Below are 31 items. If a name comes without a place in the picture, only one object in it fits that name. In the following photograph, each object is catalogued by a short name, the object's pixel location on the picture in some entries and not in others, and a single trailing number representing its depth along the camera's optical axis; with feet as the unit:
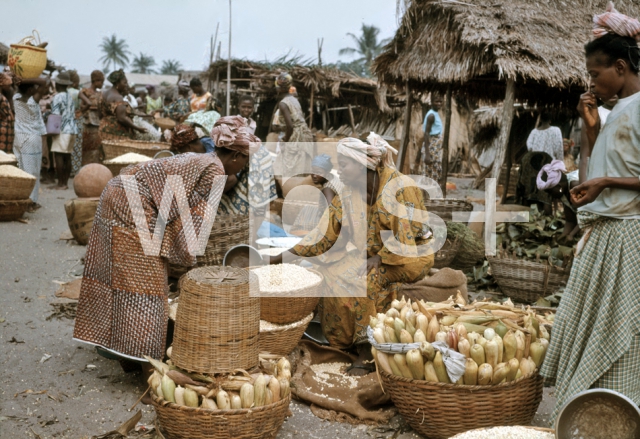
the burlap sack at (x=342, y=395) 10.36
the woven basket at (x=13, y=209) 24.25
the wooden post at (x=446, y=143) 31.19
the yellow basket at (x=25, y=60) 25.77
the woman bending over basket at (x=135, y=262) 10.44
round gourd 21.79
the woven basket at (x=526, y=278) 16.35
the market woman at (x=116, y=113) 27.12
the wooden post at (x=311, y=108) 47.16
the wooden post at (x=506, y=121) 24.93
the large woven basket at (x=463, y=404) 8.98
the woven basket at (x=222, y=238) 15.19
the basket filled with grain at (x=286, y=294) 11.47
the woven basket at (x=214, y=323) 8.57
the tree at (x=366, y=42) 169.27
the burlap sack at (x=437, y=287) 13.67
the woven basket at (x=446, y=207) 21.49
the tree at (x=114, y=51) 241.35
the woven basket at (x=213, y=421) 8.29
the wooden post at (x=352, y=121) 50.26
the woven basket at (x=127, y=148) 24.85
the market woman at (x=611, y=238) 8.10
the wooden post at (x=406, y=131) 32.17
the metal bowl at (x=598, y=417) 7.11
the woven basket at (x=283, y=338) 11.43
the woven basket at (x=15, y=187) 23.59
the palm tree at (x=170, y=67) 229.04
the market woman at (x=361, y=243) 12.00
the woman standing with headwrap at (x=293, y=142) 27.07
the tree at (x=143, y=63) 239.91
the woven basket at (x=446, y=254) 18.22
